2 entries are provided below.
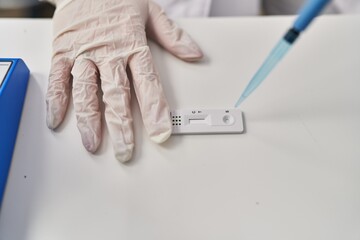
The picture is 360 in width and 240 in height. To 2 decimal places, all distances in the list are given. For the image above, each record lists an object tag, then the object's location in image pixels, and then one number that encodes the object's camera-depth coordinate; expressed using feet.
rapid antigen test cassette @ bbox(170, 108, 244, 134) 2.15
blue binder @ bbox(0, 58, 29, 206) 1.94
